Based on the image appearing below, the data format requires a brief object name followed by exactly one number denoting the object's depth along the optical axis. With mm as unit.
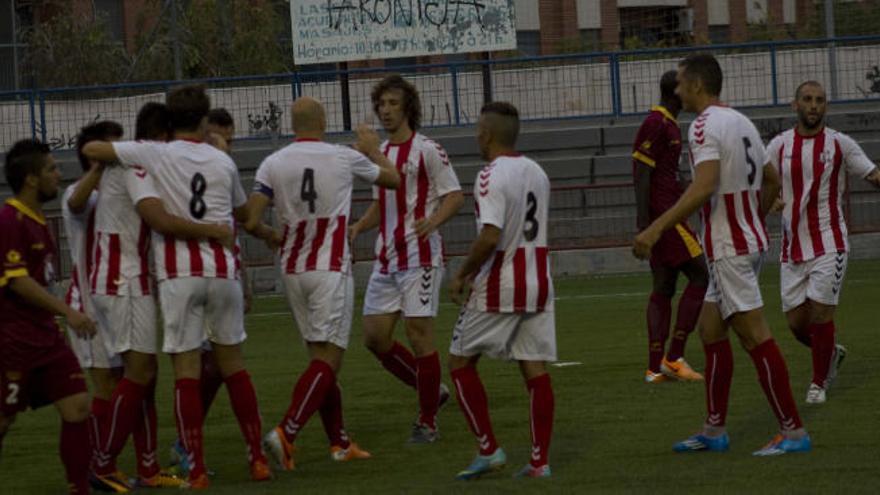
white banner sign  61219
